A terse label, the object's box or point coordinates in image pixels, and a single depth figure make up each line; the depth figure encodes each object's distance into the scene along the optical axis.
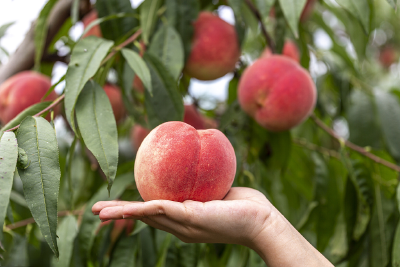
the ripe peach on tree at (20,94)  1.08
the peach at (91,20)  1.23
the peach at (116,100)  1.27
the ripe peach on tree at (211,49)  1.04
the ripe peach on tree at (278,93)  0.96
